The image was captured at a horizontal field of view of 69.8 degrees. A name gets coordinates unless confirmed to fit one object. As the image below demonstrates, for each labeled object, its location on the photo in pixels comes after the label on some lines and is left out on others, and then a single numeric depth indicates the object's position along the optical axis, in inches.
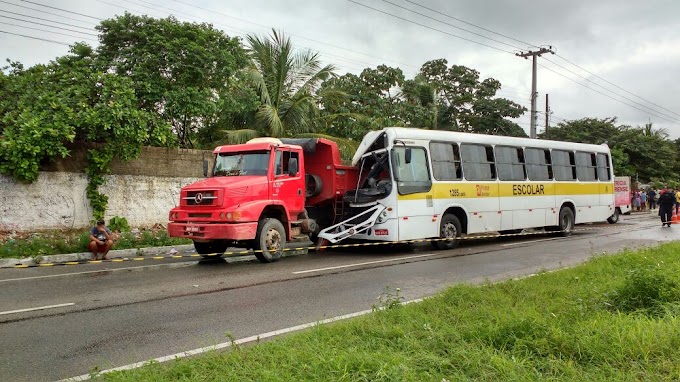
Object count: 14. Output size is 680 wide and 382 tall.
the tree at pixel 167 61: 582.1
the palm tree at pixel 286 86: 717.3
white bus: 455.5
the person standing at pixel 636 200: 1331.2
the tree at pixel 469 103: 1293.1
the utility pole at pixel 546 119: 1398.9
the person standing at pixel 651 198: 1363.2
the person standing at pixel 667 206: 750.5
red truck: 386.9
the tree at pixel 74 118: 490.3
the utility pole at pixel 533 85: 1074.7
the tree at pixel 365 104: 799.7
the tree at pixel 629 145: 1406.3
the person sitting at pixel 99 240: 463.5
